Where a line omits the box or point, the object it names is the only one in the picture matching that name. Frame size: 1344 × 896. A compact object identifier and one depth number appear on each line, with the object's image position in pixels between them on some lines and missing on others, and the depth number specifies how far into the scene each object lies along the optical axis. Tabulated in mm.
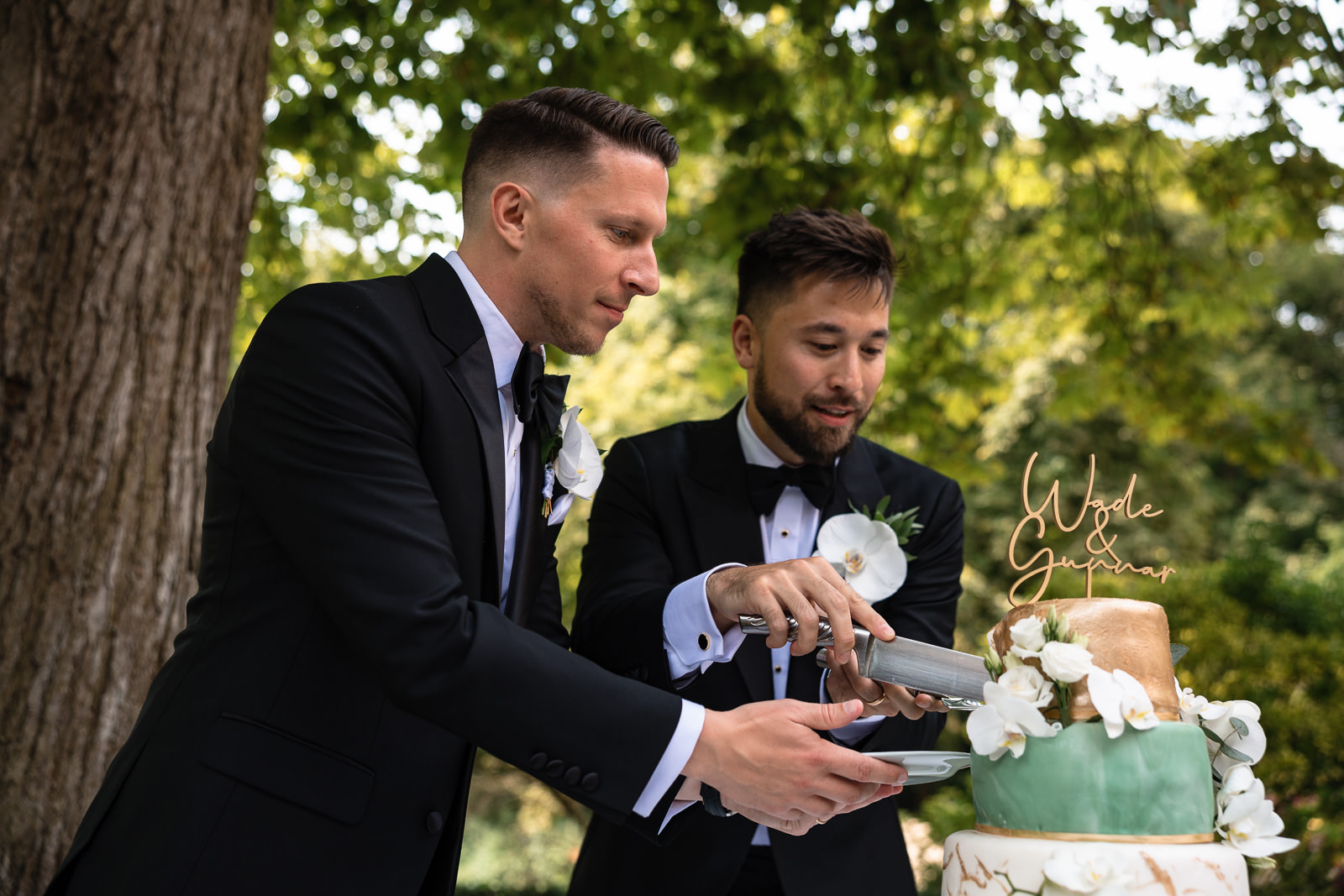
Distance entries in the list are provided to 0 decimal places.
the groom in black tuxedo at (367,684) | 1866
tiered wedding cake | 1652
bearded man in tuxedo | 2719
